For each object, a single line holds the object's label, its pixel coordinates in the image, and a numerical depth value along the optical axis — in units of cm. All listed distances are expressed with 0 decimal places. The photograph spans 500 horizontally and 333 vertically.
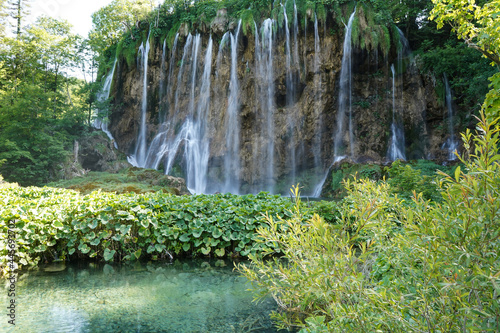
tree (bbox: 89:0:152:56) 2588
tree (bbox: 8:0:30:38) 2367
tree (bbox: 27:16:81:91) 1973
